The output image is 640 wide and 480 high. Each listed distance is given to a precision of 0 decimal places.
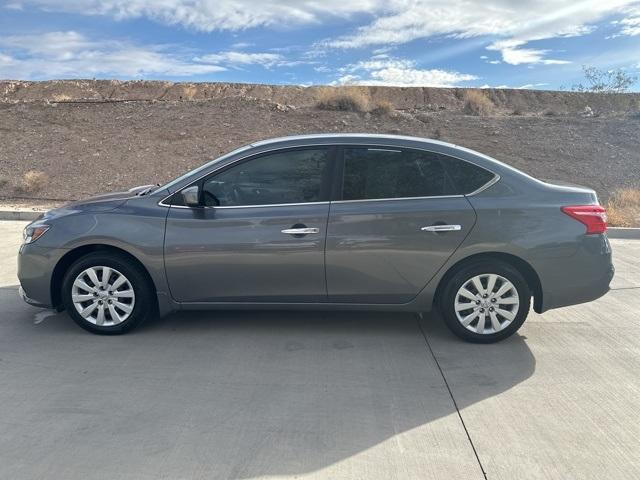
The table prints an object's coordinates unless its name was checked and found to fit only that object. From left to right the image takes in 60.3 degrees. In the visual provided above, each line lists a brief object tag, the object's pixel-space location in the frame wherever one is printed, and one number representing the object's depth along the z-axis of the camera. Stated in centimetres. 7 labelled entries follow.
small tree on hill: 2223
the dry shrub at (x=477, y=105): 2156
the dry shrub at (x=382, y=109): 1919
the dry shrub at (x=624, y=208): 1022
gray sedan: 452
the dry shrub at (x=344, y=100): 1950
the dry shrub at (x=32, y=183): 1335
